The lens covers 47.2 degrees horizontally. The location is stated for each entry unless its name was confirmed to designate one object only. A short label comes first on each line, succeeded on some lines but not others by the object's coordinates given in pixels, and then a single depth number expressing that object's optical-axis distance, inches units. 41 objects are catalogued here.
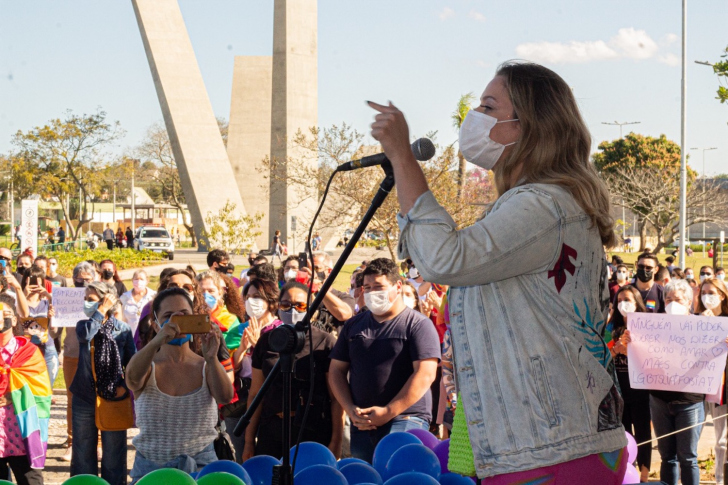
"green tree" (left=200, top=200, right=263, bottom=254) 1198.3
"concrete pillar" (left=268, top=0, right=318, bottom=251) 1482.5
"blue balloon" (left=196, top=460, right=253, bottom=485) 170.4
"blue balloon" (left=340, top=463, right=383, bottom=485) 175.9
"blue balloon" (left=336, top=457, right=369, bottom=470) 182.9
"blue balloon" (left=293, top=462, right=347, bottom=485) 163.6
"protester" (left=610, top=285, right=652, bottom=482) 307.9
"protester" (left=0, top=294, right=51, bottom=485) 243.4
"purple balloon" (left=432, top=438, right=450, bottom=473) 184.8
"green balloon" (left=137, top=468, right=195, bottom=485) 148.1
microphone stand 116.6
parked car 1766.7
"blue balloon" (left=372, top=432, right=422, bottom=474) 197.4
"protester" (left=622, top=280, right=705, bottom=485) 277.3
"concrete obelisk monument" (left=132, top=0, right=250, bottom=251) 1583.4
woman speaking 83.4
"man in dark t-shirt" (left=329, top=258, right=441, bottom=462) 232.4
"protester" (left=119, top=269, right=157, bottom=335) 391.2
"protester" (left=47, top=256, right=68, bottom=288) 540.7
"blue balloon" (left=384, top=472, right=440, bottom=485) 160.6
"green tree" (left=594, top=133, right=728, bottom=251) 1945.1
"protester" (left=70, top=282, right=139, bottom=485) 267.1
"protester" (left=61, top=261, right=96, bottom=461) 341.4
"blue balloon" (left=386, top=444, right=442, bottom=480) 179.9
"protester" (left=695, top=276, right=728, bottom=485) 281.3
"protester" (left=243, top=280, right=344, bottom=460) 239.1
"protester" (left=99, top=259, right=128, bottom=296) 457.6
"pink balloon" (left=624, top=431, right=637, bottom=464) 207.0
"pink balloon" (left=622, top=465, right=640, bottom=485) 179.0
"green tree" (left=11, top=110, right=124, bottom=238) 1803.6
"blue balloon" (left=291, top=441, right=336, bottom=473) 189.0
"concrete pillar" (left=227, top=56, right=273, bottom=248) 2288.4
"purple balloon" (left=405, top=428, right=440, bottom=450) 202.1
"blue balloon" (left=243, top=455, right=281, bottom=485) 179.2
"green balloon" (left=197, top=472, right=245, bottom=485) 158.6
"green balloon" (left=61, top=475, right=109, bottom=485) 156.9
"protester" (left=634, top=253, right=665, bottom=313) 392.2
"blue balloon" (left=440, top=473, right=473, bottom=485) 175.3
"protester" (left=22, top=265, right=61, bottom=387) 403.6
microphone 106.6
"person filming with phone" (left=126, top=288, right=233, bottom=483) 201.3
